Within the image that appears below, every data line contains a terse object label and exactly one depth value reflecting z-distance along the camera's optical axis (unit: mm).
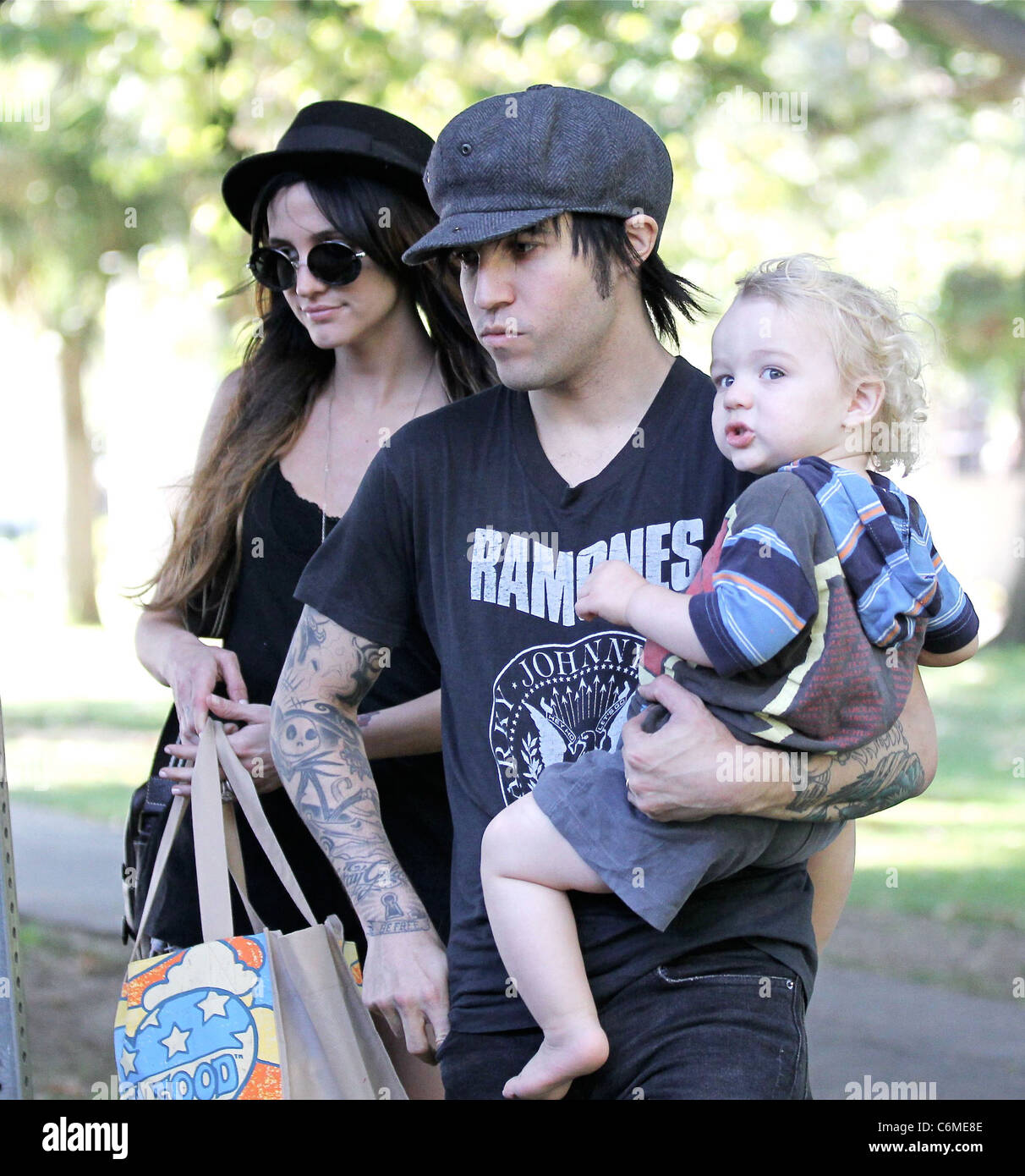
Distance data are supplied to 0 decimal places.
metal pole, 2279
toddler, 2035
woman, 3090
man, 2164
